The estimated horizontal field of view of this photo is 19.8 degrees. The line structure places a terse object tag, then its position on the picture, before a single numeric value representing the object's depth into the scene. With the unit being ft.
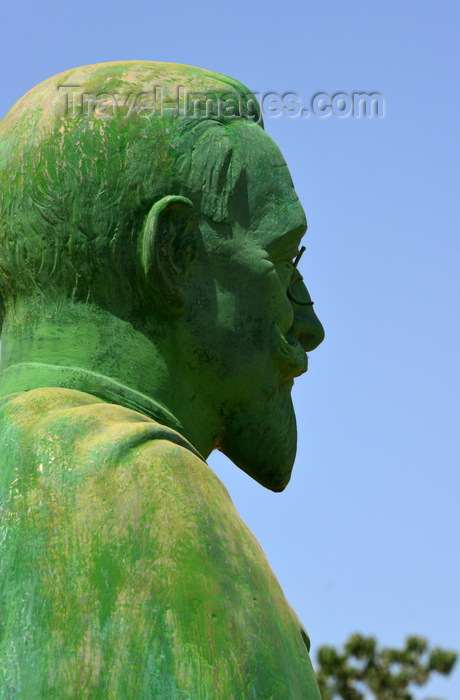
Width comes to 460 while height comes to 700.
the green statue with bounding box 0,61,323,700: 11.14
